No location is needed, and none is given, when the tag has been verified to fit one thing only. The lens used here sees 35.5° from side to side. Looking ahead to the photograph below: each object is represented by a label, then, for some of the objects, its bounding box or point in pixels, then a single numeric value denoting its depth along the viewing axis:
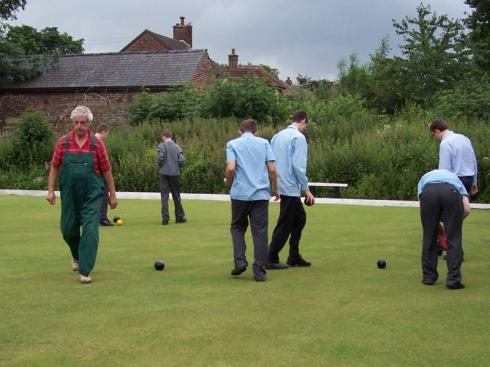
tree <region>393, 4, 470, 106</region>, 40.31
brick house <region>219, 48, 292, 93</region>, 57.69
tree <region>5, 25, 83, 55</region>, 65.62
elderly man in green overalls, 8.00
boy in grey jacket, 15.09
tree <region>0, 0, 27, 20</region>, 40.25
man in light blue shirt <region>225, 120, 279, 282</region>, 8.40
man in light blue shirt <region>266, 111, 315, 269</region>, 8.97
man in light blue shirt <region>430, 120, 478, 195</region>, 9.59
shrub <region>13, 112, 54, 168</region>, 28.30
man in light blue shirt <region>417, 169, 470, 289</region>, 7.75
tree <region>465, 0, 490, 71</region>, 36.84
